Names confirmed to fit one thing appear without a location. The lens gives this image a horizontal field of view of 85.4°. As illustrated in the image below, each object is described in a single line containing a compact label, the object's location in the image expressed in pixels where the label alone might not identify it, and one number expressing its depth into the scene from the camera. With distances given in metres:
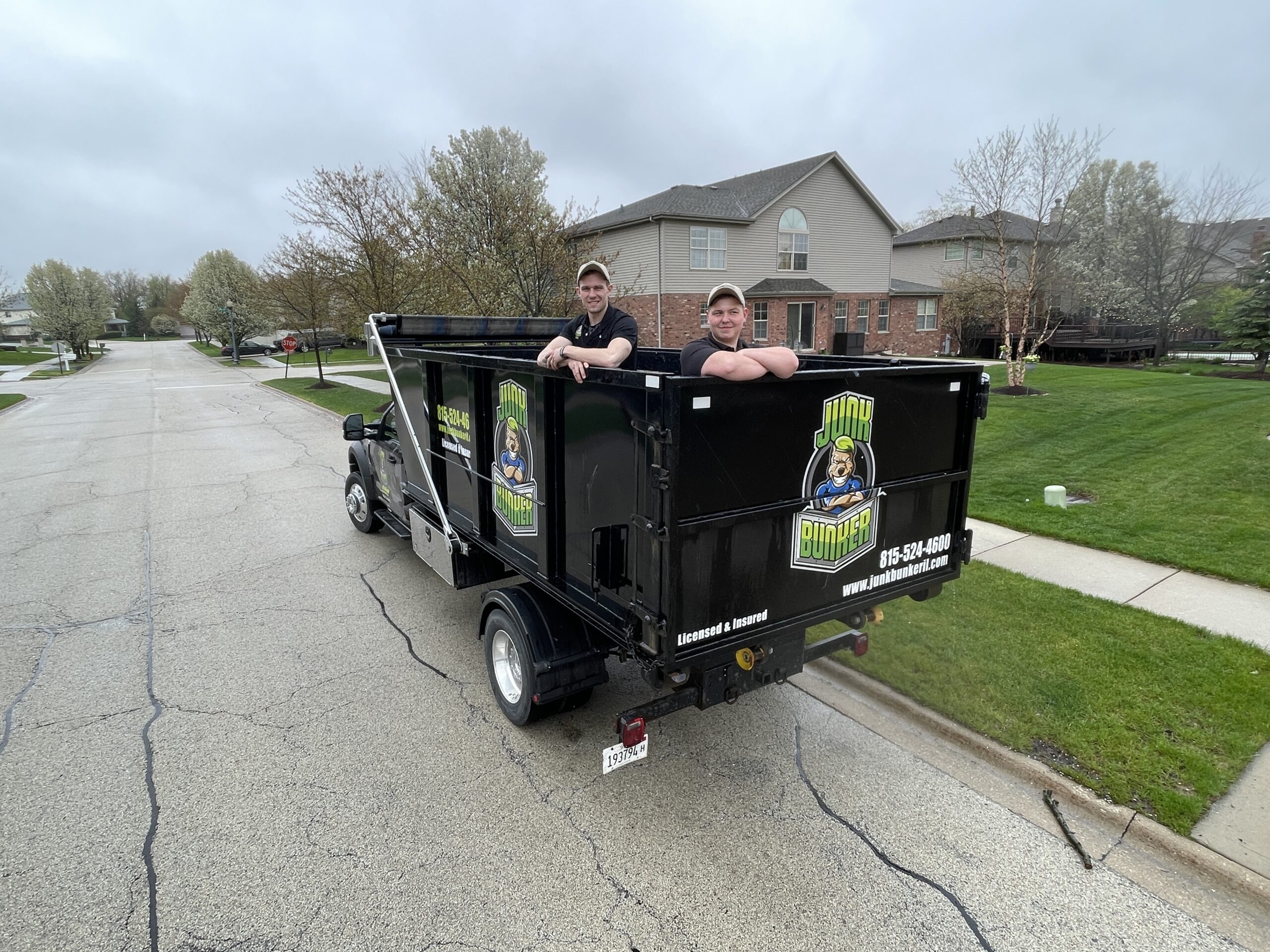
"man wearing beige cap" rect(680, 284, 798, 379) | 2.82
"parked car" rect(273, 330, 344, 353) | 54.19
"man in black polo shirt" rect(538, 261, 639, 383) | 4.20
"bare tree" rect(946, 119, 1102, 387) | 16.30
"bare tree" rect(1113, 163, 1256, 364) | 28.56
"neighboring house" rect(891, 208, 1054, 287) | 31.25
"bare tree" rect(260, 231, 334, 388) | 23.42
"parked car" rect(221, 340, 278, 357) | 60.44
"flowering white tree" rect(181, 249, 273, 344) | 51.69
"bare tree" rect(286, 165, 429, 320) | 18.97
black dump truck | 2.93
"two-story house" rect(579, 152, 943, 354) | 28.25
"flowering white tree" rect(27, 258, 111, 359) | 50.88
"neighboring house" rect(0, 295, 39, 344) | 88.19
